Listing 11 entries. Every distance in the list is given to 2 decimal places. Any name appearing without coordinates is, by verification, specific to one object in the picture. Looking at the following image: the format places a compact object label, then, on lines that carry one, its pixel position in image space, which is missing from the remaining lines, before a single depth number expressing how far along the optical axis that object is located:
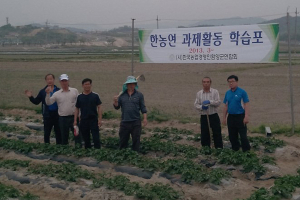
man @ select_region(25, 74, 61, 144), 10.12
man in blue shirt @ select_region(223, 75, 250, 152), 9.44
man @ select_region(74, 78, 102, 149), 9.64
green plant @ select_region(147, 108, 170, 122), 13.45
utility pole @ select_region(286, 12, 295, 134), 10.35
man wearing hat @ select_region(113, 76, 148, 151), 9.48
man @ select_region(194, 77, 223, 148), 9.65
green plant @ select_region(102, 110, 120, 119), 14.06
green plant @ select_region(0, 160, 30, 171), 8.76
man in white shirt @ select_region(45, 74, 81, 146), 9.86
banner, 10.73
